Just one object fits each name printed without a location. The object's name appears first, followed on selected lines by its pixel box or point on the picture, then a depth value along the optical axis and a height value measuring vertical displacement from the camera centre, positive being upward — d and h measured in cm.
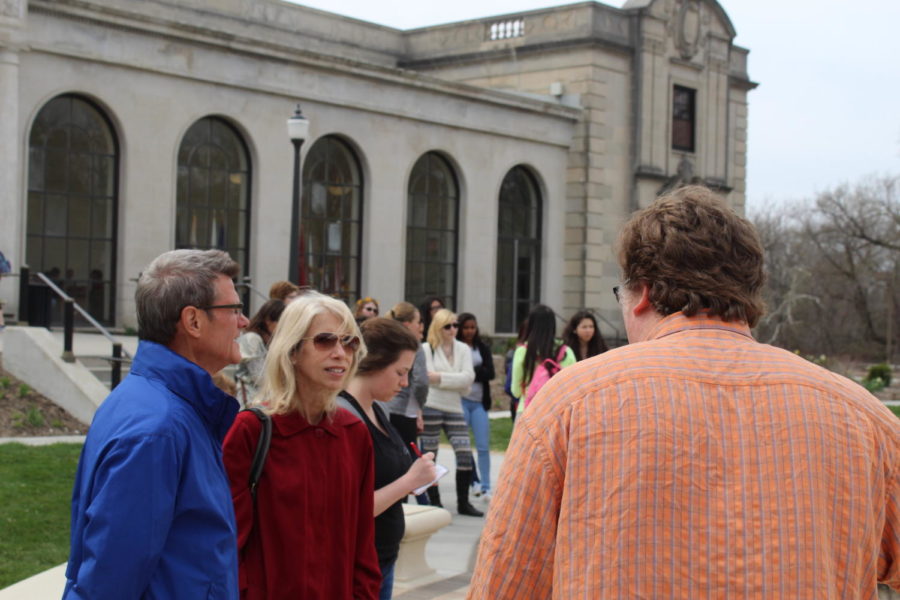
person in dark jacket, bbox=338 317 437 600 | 489 -55
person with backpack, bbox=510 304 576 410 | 1048 -44
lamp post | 1686 +206
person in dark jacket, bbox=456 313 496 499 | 1178 -97
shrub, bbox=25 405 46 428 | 1395 -151
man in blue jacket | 298 -44
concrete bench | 785 -155
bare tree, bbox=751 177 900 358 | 5800 +186
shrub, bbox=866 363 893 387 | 3112 -161
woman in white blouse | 1095 -88
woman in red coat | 396 -60
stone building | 2108 +323
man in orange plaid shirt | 231 -31
